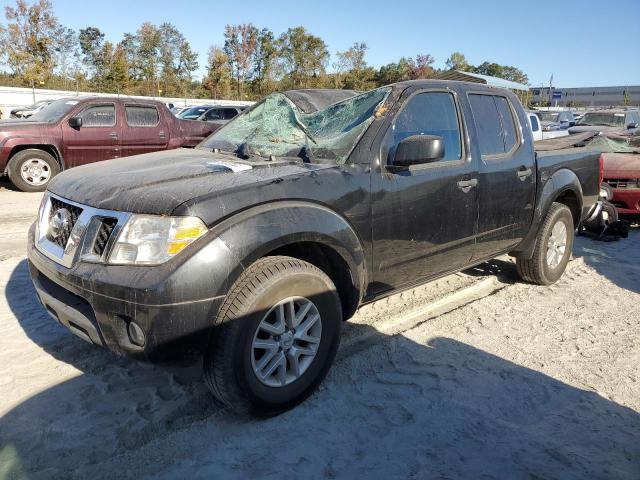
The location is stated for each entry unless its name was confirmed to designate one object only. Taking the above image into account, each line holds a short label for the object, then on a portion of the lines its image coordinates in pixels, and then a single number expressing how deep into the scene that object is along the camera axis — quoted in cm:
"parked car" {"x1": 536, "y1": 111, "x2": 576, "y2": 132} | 2235
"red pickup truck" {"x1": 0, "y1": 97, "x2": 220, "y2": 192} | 912
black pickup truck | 238
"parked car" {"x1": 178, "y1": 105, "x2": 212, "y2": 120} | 1684
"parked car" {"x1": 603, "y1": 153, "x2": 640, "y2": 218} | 764
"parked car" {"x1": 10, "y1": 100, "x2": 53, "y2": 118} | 1787
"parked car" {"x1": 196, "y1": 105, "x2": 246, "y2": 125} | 1572
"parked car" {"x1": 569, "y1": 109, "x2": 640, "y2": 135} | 1496
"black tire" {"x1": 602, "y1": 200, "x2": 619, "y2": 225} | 716
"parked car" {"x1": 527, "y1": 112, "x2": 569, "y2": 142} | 1315
